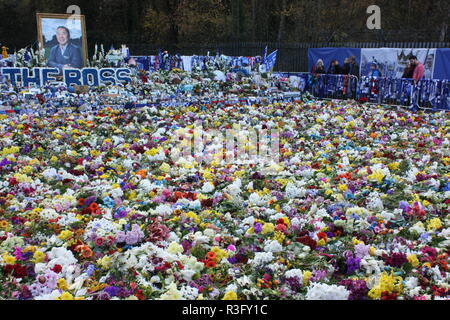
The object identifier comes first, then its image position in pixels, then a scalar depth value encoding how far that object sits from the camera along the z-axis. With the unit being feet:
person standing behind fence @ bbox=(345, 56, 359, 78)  56.61
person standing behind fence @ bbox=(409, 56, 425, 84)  49.14
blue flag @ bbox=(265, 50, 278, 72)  63.26
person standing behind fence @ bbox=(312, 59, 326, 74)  61.63
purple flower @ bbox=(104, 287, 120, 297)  11.83
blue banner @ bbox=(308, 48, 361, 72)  56.80
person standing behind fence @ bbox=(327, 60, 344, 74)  58.45
